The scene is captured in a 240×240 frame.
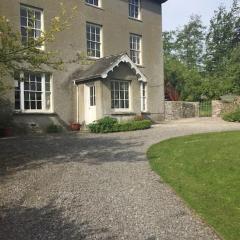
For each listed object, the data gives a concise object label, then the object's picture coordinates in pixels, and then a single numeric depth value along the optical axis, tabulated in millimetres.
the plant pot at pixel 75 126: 14750
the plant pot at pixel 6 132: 12449
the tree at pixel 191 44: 48710
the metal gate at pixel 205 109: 23127
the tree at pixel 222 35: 46359
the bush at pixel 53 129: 13872
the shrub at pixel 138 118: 15162
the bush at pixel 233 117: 16623
